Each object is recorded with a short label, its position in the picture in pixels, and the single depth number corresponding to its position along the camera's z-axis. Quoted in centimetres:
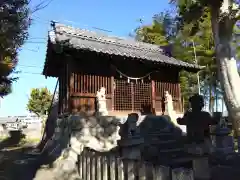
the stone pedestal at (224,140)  728
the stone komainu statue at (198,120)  562
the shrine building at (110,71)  876
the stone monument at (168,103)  1024
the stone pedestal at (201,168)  250
